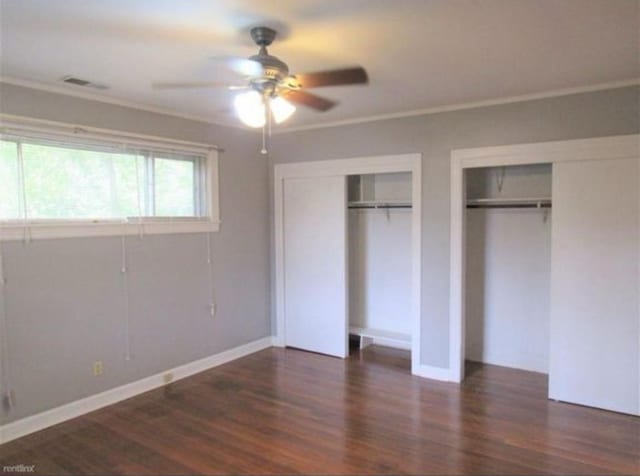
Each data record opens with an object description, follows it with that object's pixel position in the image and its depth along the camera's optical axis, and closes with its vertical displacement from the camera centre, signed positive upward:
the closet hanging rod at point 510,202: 4.20 +0.13
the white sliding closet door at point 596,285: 3.40 -0.54
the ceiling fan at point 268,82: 2.32 +0.72
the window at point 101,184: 3.21 +0.30
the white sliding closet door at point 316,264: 4.85 -0.50
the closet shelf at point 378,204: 4.92 +0.15
